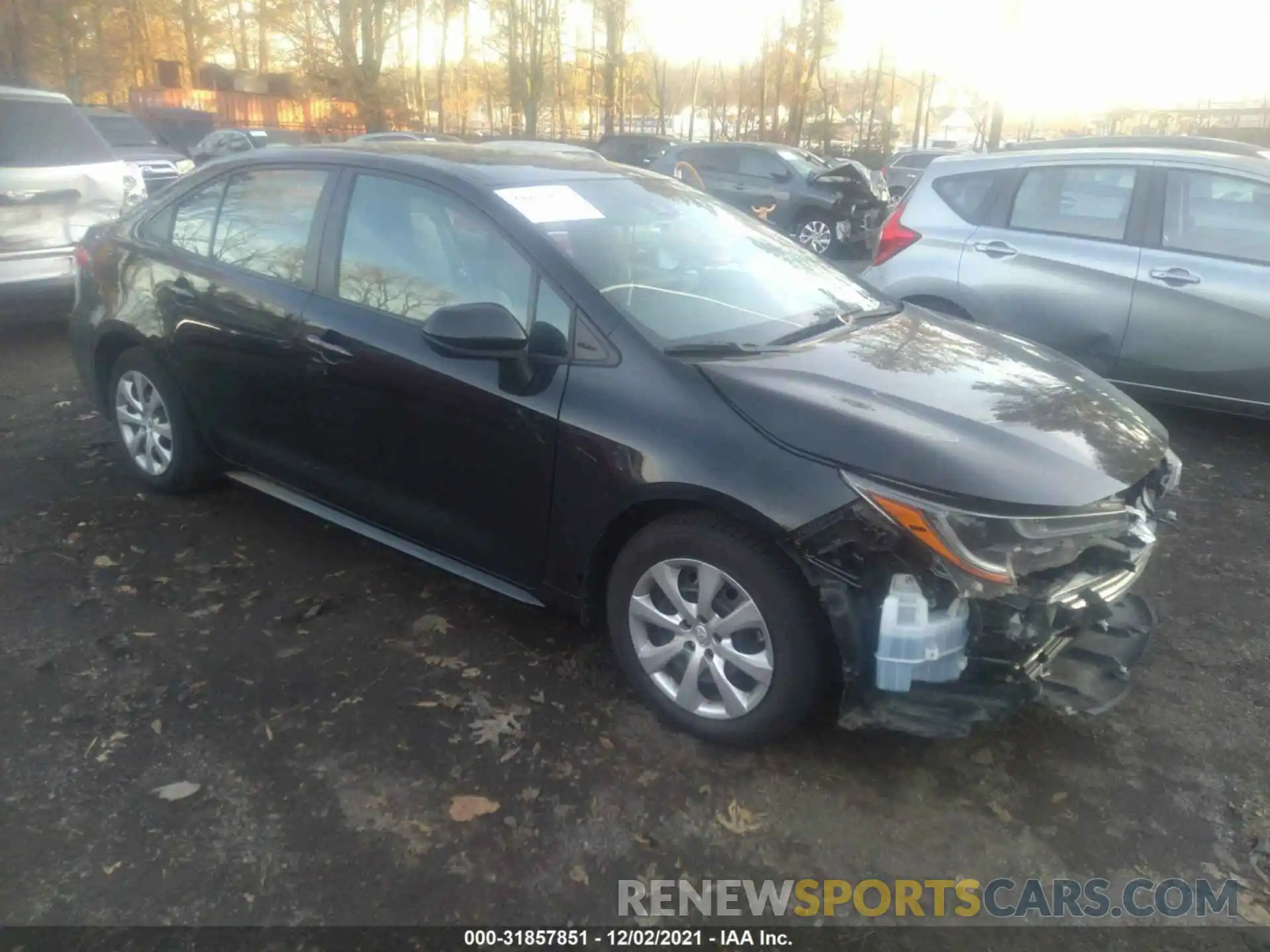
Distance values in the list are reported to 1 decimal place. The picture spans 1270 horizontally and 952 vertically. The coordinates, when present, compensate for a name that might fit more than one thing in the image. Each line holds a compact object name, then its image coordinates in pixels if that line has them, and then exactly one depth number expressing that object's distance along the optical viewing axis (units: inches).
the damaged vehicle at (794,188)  556.1
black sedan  105.0
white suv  275.3
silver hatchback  211.5
